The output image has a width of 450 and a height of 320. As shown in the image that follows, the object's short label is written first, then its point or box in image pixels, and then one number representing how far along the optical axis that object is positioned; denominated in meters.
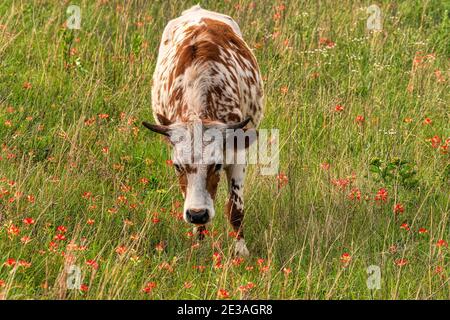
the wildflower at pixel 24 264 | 10.93
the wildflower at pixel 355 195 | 13.66
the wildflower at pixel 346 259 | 11.71
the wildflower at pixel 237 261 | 11.68
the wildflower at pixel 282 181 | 13.99
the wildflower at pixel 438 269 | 11.71
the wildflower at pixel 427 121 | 15.26
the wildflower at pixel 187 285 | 11.32
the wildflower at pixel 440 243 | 11.76
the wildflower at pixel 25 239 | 11.47
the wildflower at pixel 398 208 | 13.23
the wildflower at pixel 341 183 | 13.87
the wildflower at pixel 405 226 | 12.78
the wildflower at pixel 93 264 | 10.93
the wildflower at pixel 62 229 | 11.88
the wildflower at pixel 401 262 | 11.64
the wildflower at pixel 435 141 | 14.69
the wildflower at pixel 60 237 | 11.78
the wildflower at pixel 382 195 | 13.61
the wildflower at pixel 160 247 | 12.05
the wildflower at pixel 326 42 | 18.23
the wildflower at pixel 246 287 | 10.81
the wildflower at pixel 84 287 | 10.65
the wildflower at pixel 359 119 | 15.35
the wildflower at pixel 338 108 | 15.76
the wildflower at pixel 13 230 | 11.68
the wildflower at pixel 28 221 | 11.85
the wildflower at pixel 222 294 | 10.60
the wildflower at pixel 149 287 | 11.05
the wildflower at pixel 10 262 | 10.98
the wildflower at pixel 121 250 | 11.43
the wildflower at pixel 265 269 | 11.21
